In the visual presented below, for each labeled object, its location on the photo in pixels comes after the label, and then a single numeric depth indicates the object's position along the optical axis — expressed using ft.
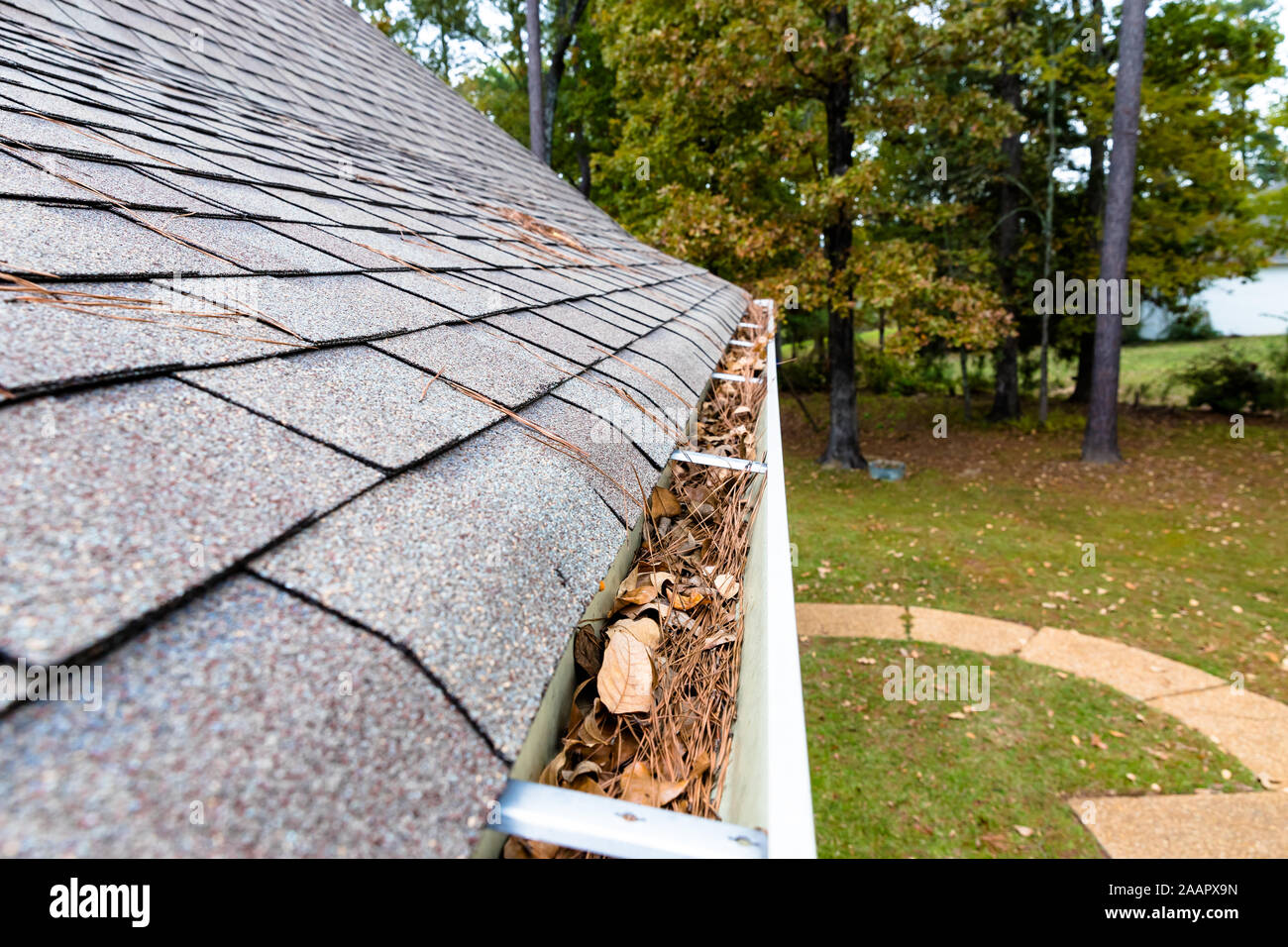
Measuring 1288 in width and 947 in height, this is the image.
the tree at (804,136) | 29.50
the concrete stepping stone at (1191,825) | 11.36
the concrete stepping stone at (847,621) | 19.61
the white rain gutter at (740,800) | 2.22
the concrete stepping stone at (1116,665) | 16.34
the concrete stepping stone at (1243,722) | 13.50
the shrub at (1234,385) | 44.86
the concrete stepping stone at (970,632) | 18.40
